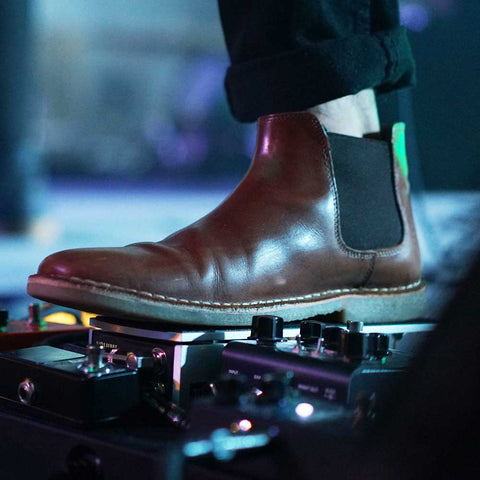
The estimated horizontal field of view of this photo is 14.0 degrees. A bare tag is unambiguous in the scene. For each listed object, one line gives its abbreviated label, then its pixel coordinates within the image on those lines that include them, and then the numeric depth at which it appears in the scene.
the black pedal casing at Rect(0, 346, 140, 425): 1.02
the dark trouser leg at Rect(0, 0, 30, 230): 2.12
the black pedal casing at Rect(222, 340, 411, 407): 1.00
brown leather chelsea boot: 1.10
